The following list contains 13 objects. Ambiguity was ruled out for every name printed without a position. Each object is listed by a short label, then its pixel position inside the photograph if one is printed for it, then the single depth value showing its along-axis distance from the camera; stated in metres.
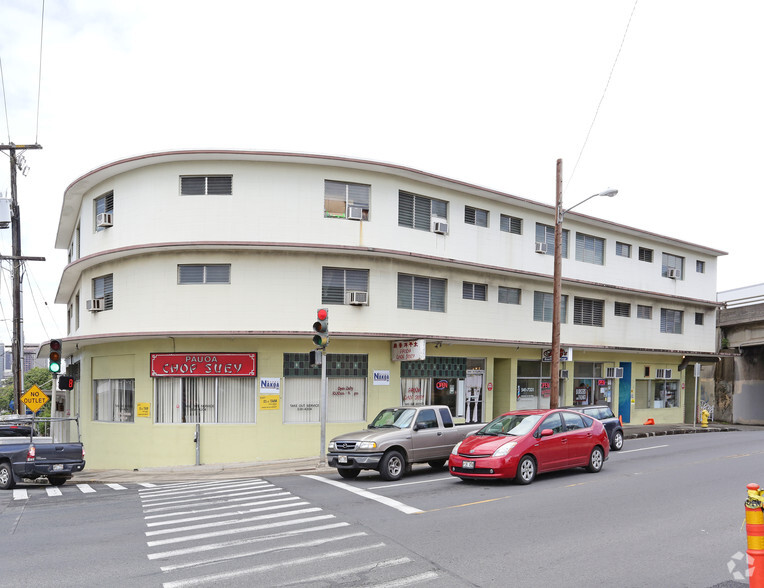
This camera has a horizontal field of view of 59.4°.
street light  21.89
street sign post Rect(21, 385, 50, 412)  21.03
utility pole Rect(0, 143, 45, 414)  27.77
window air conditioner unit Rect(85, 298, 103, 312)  23.17
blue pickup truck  16.64
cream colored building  21.09
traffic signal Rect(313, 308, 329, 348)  17.70
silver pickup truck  15.20
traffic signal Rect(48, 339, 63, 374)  19.55
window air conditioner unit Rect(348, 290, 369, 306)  21.94
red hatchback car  13.79
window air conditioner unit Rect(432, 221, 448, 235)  24.17
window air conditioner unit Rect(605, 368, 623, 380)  32.62
